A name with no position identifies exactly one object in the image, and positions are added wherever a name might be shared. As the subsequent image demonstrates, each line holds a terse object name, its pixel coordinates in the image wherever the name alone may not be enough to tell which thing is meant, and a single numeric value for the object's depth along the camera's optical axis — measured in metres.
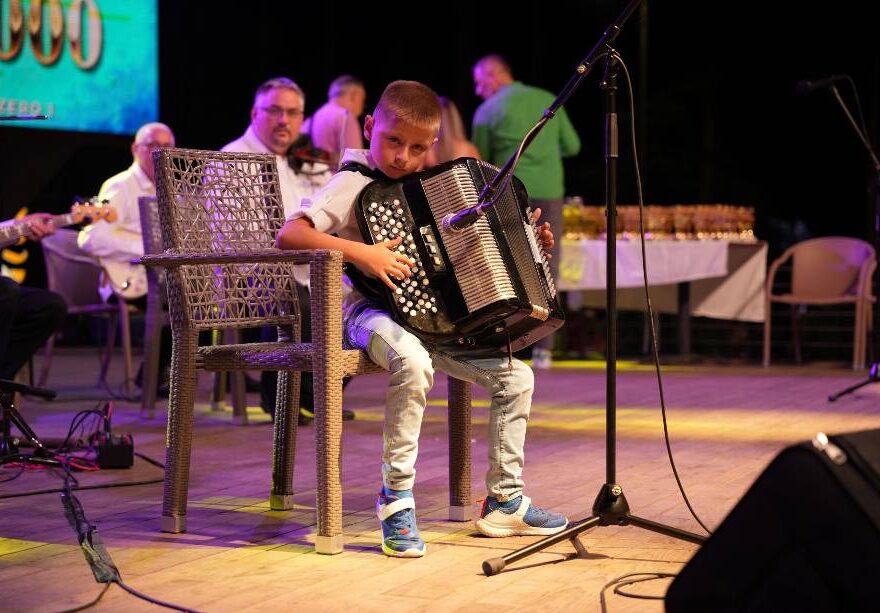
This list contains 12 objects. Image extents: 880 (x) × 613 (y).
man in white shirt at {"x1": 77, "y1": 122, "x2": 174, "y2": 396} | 11.48
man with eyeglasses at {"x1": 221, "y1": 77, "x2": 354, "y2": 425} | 10.22
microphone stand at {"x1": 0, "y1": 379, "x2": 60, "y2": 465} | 7.77
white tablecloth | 15.50
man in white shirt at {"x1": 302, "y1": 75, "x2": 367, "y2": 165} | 11.87
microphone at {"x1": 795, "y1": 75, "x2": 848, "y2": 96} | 10.80
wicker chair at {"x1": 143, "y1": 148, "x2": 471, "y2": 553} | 5.47
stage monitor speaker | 3.42
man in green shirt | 14.42
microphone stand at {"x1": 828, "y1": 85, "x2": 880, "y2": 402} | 10.82
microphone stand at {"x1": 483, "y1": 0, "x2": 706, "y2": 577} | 5.27
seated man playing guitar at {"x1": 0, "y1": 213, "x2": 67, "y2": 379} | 8.84
